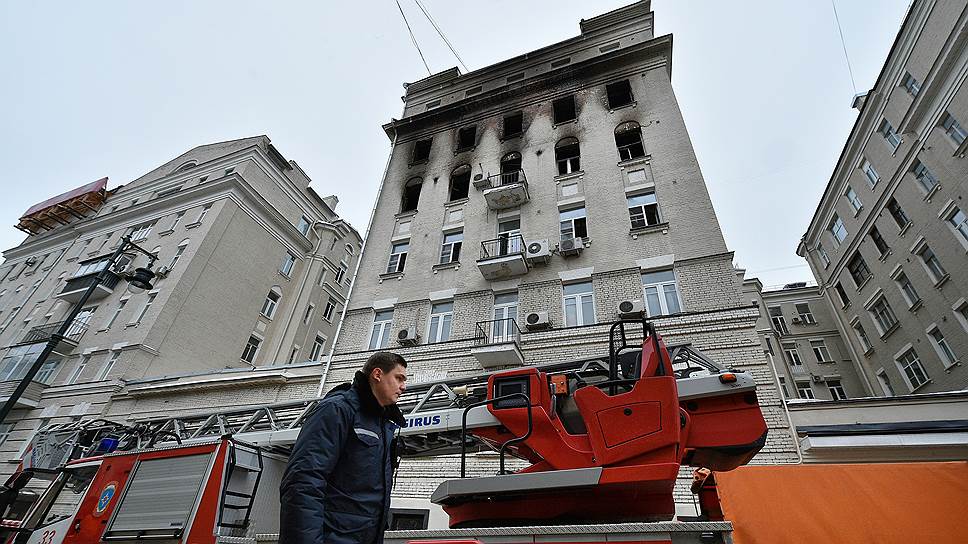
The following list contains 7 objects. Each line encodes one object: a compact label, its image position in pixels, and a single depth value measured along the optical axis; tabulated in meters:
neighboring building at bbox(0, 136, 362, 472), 19.62
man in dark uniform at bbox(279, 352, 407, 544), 2.35
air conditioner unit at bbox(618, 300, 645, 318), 11.73
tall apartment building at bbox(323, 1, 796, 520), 11.70
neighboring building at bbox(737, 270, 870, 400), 27.73
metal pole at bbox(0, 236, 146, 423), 11.38
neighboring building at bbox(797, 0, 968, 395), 16.97
